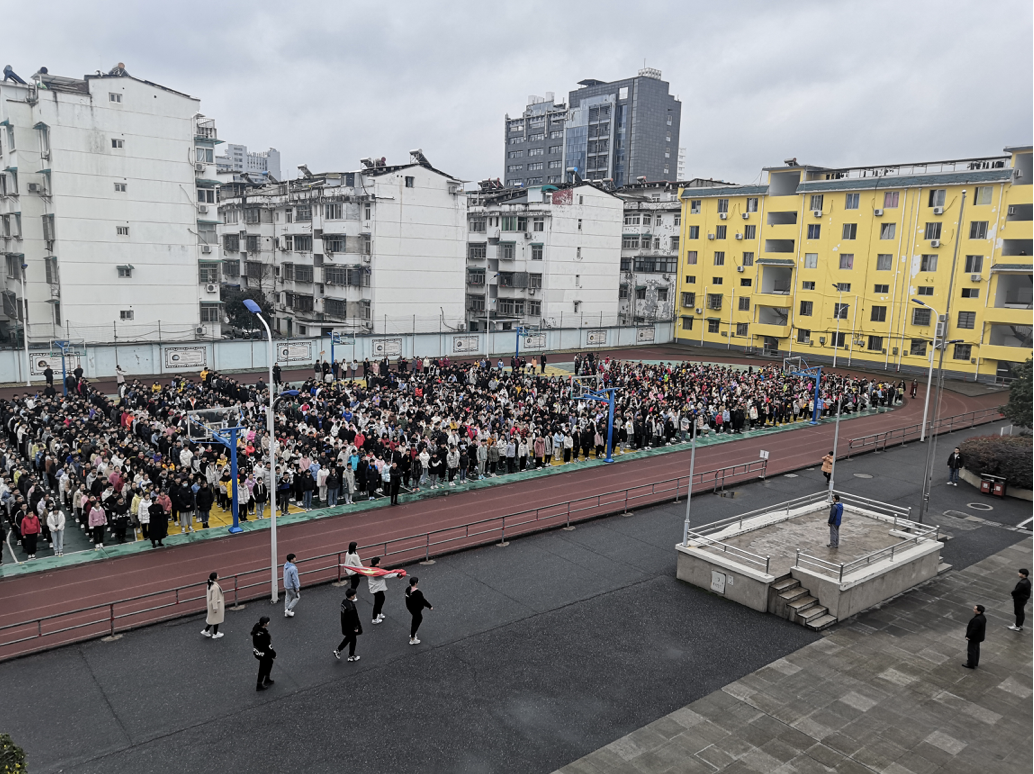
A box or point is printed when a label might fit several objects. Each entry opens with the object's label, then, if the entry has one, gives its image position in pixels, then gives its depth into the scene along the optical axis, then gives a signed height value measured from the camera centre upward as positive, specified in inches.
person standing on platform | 697.0 -222.9
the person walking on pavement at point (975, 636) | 543.2 -252.5
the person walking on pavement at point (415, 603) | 545.6 -241.3
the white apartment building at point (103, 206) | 1681.8 +122.3
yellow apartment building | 1913.1 +44.9
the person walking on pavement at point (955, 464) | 1058.1 -252.5
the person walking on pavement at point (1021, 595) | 599.5 -244.6
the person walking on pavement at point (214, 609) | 546.3 -250.8
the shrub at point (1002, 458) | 987.1 -229.9
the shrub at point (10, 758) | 289.3 -193.1
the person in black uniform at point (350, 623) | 515.8 -242.8
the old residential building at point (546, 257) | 2406.5 +45.1
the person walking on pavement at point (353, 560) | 594.2 -232.2
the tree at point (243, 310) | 2410.1 -152.9
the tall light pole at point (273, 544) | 599.3 -220.0
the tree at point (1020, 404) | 1110.4 -175.1
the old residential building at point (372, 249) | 2133.4 +48.9
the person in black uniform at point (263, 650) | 478.9 -244.8
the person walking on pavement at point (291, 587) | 577.6 -248.5
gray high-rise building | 4478.3 +860.2
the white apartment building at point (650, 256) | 2731.3 +66.5
